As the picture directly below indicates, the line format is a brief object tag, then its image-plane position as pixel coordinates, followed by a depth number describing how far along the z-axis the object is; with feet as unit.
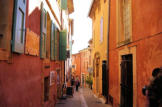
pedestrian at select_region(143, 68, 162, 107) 6.07
